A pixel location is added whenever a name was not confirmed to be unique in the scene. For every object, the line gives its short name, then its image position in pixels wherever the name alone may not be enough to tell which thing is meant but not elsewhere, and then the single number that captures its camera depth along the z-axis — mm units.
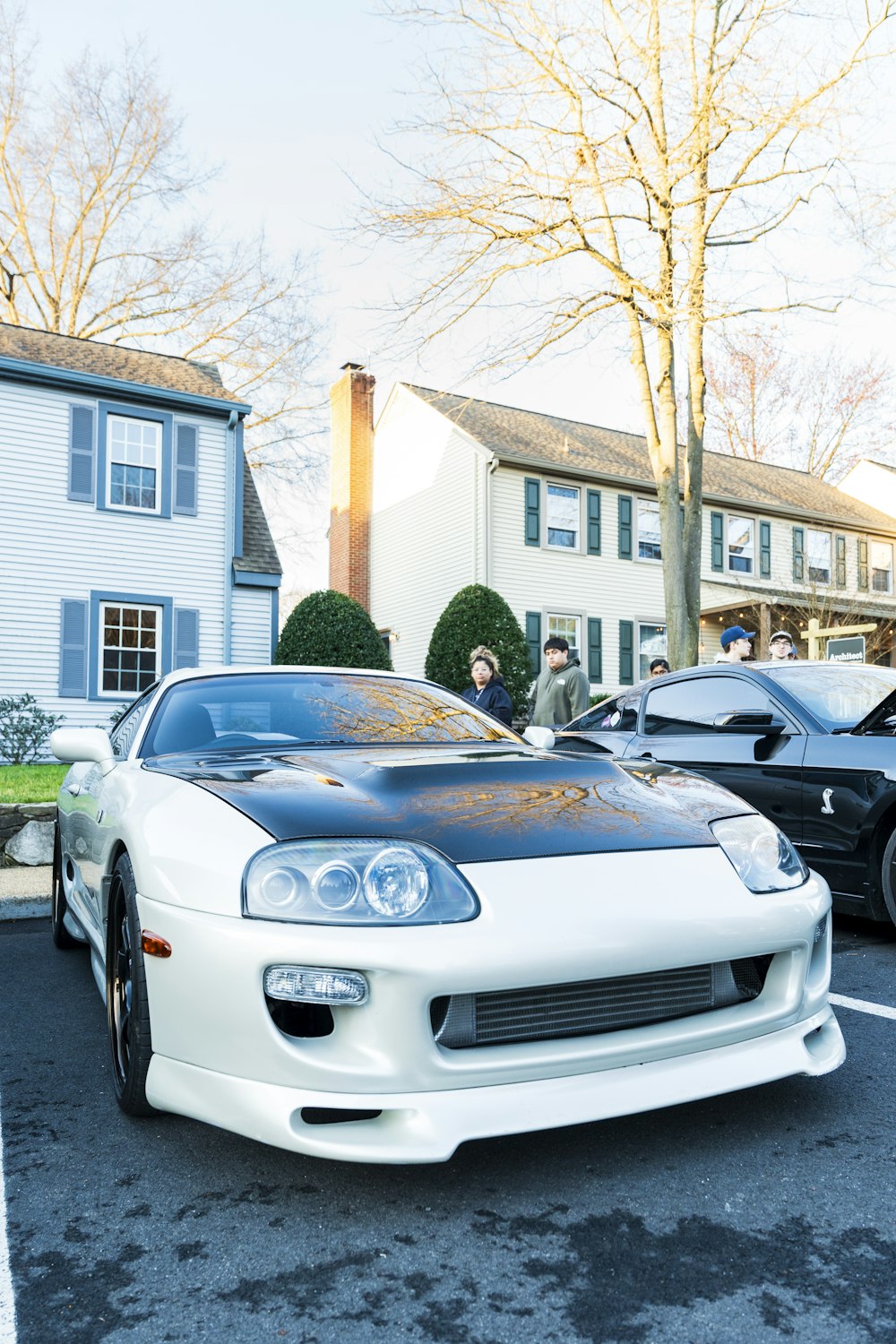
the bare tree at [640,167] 12797
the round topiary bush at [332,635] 16703
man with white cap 9180
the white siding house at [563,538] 22266
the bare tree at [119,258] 26719
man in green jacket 8734
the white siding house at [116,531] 15891
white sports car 2154
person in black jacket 8484
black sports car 4805
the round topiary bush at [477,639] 18969
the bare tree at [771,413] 37062
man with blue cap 9271
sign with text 14008
